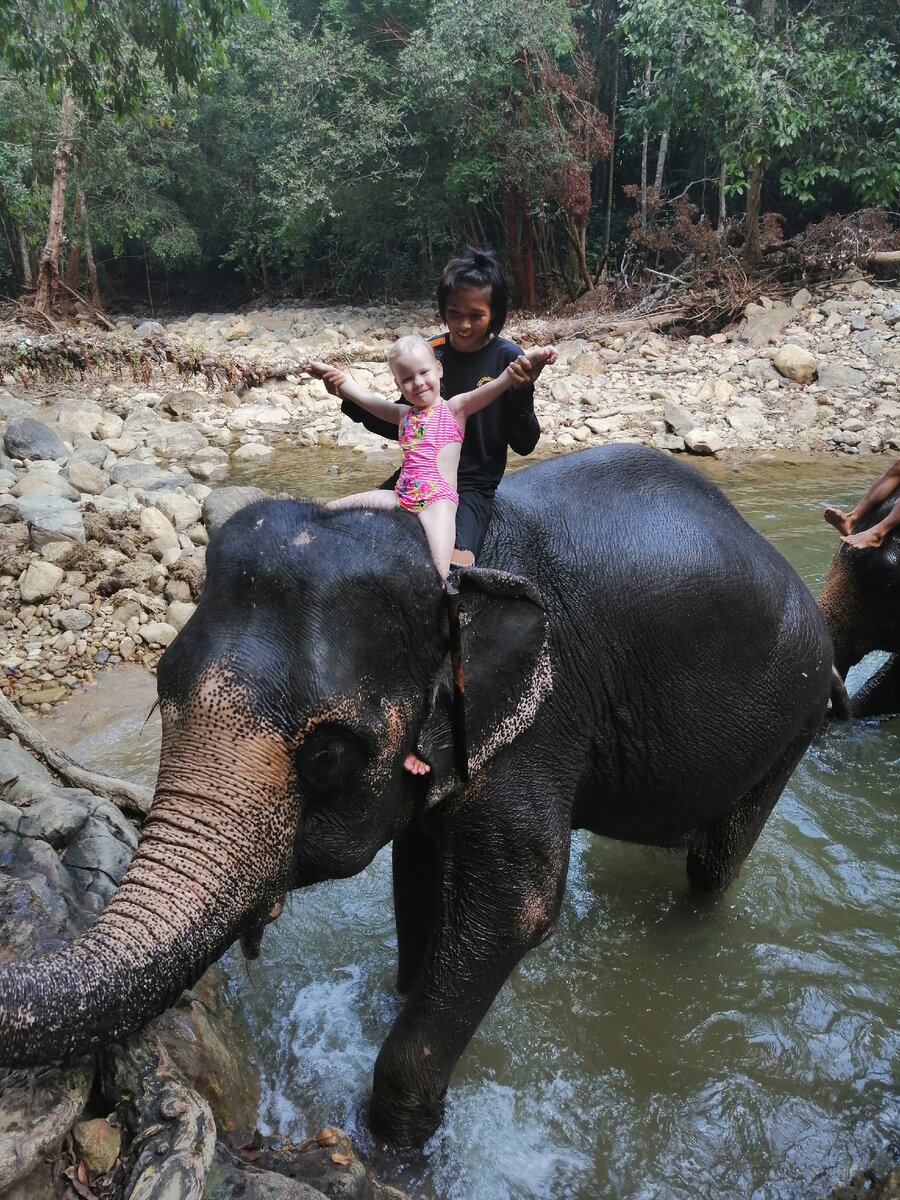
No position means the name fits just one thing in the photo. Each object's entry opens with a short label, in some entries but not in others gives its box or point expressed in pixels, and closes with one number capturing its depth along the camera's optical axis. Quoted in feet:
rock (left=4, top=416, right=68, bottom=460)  35.68
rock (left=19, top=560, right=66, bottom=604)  22.57
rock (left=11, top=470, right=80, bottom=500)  28.86
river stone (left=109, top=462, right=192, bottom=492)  34.12
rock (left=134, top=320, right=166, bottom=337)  79.36
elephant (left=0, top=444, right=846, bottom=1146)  6.03
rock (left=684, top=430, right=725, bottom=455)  41.86
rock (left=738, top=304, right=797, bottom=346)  54.12
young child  7.82
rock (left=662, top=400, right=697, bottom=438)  43.75
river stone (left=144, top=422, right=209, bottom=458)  44.27
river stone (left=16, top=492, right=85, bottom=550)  24.43
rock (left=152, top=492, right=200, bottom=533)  28.68
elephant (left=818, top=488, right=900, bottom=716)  17.33
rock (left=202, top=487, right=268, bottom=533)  28.48
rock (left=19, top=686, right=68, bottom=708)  19.99
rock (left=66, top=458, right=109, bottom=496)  31.71
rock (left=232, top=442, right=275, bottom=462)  44.39
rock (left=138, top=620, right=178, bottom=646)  22.26
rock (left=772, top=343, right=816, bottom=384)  48.88
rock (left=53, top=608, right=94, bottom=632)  22.12
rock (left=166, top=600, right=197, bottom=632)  22.97
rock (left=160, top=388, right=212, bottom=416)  51.03
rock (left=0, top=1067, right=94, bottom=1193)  6.17
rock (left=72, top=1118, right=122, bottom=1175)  6.64
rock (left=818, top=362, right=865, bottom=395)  47.62
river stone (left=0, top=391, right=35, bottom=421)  43.71
